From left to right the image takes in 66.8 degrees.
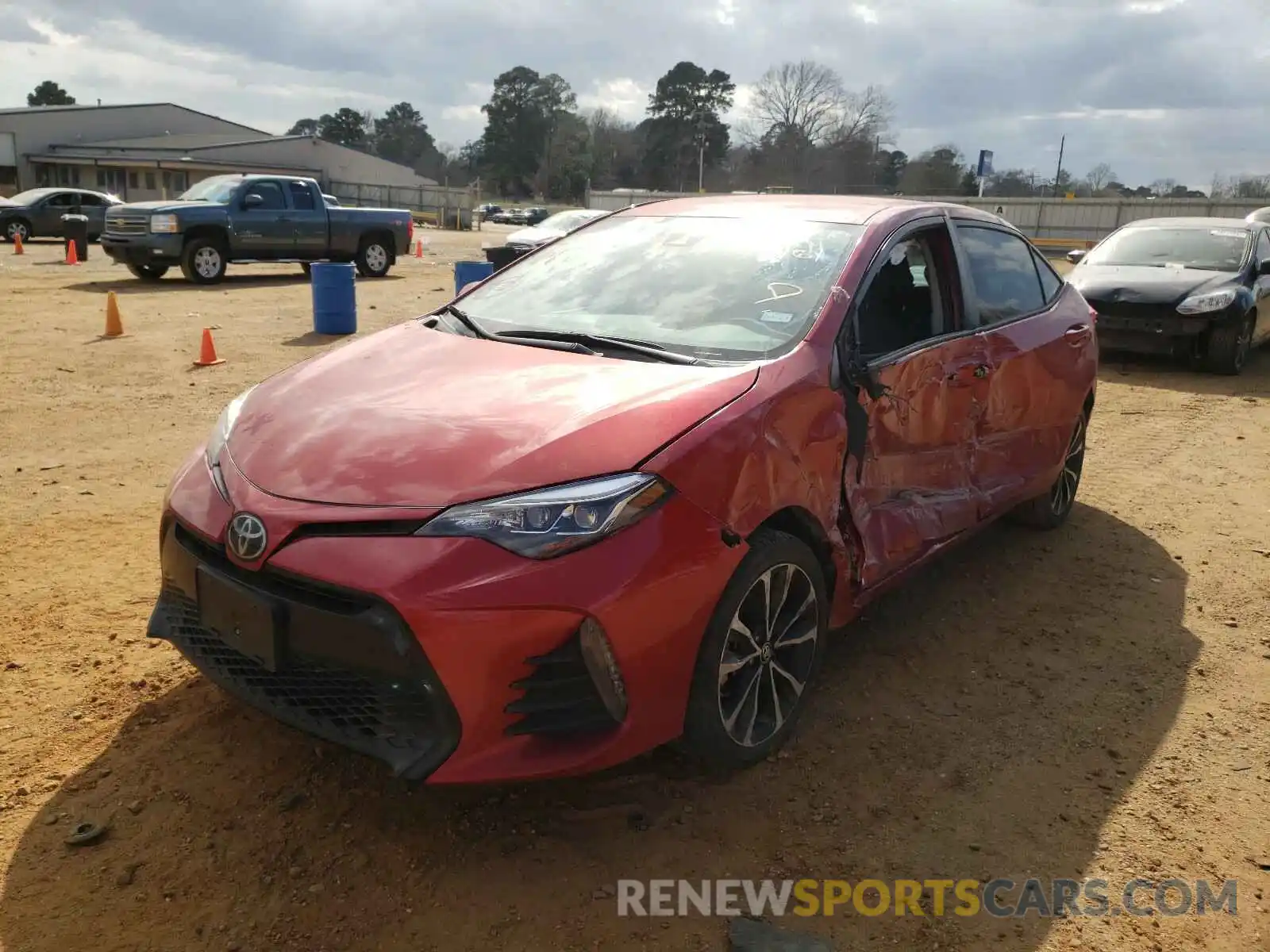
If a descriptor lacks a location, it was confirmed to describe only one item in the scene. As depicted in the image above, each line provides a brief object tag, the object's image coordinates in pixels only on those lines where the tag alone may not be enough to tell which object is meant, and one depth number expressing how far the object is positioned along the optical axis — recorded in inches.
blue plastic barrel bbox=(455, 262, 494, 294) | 481.5
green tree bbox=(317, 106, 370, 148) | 4168.3
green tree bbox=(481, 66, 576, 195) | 3762.3
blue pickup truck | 618.2
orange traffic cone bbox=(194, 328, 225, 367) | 362.6
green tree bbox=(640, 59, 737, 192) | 3604.8
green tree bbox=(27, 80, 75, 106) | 3218.5
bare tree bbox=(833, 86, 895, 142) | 2785.4
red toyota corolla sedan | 90.0
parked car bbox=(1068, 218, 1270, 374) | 387.5
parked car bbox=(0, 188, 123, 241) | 1000.9
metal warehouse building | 2158.0
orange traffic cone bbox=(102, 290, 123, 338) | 419.5
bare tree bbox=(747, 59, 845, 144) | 2854.3
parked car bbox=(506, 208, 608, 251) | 748.0
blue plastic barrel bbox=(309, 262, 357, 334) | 451.2
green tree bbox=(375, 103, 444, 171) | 4355.3
